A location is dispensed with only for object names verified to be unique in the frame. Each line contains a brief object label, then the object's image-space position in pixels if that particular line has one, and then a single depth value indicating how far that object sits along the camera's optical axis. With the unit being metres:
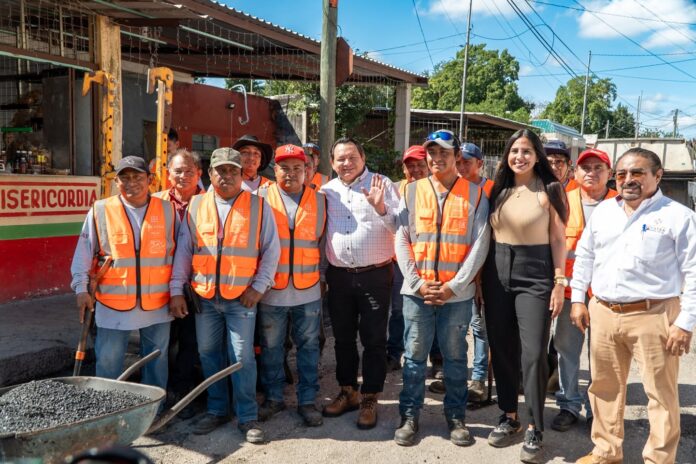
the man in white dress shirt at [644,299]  3.19
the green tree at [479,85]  37.88
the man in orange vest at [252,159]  4.98
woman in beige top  3.68
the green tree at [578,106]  46.31
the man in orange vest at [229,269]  3.83
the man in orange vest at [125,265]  3.67
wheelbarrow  2.38
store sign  6.06
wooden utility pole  5.88
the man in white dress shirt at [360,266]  4.09
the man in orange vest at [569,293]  4.12
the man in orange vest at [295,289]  4.07
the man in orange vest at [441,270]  3.80
